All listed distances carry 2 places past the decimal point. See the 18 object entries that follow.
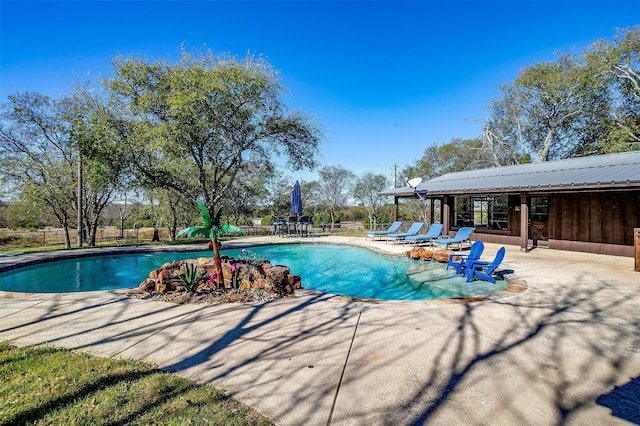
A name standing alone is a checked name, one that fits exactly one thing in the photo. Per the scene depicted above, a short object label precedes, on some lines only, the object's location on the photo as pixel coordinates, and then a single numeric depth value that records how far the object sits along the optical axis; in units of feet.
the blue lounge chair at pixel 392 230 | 51.31
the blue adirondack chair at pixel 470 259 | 25.16
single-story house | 33.55
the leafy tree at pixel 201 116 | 40.68
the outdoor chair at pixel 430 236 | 43.55
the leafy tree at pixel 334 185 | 98.78
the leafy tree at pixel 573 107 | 61.62
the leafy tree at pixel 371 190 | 96.78
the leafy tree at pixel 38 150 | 47.85
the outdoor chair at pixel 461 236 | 38.57
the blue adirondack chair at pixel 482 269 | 22.86
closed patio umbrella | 59.06
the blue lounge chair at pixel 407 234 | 48.19
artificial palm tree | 18.70
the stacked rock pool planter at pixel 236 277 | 19.31
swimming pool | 24.54
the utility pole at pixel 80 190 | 44.34
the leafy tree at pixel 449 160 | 87.12
